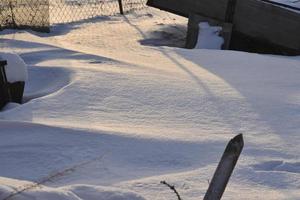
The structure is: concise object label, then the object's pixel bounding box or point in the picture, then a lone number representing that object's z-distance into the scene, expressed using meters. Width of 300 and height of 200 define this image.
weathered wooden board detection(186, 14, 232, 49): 14.12
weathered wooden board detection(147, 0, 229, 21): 14.46
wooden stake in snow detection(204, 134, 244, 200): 2.83
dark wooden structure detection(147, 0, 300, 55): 13.28
